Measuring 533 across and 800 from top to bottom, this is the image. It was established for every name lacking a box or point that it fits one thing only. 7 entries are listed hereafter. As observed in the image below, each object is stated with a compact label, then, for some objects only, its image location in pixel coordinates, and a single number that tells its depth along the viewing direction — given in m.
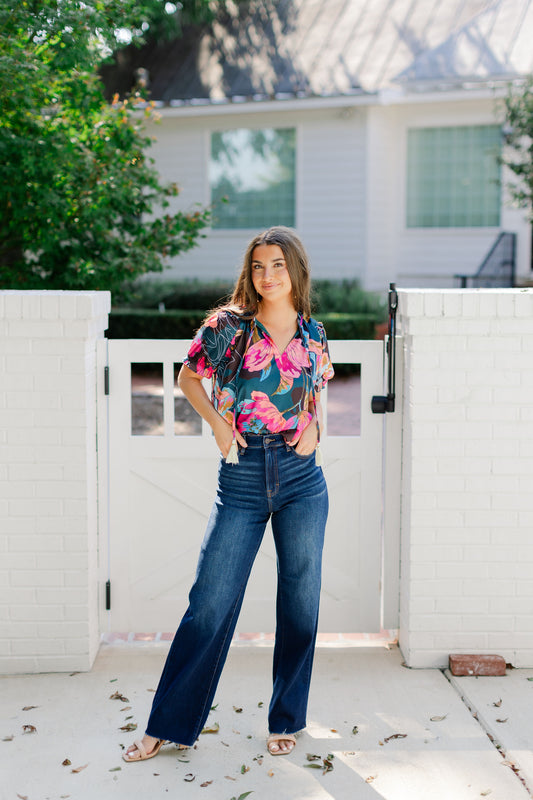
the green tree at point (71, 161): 5.41
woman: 3.09
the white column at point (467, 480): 3.87
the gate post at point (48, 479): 3.77
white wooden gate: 4.13
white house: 14.35
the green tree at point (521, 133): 12.34
